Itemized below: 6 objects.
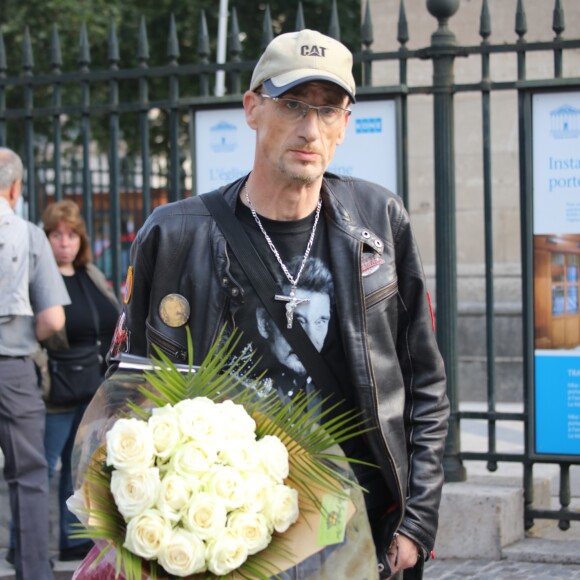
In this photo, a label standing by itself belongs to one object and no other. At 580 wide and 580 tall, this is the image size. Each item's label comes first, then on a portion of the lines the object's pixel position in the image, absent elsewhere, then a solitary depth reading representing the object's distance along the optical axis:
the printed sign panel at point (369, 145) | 5.66
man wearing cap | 2.59
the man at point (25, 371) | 5.08
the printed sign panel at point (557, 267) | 5.43
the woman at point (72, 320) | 5.64
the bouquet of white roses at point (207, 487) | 1.96
